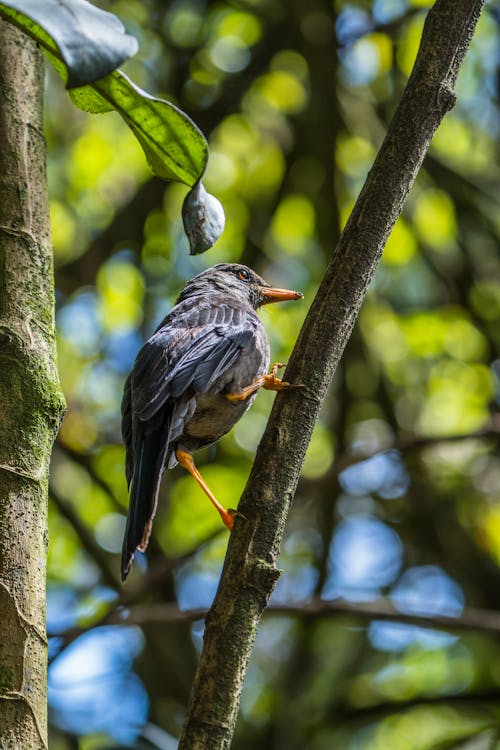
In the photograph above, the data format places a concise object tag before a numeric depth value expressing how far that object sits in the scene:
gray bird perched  6.77
